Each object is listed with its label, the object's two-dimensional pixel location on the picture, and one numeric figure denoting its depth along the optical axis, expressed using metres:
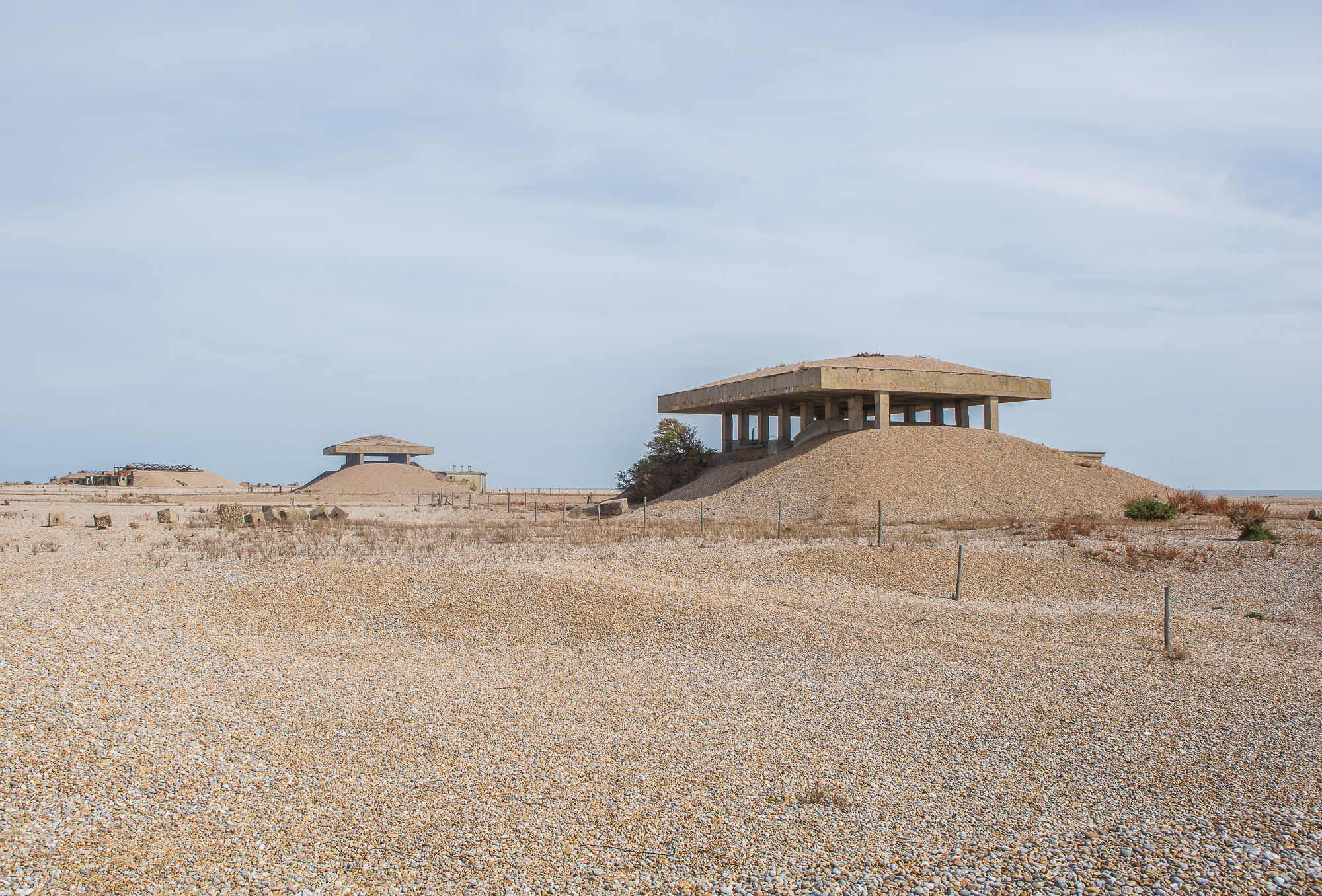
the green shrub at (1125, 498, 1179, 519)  26.97
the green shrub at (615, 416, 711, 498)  42.59
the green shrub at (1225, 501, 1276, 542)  21.03
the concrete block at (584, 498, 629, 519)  34.75
